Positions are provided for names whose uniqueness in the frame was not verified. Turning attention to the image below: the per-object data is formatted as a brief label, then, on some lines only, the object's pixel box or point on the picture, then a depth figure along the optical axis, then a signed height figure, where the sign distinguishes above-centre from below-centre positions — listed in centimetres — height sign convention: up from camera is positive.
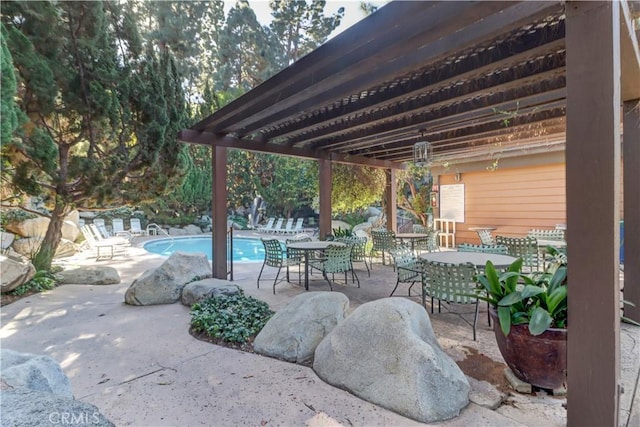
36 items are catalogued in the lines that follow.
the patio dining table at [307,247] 480 -60
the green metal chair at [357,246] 611 -76
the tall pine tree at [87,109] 468 +185
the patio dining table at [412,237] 602 -58
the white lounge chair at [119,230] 1151 -72
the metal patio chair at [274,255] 511 -75
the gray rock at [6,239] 761 -66
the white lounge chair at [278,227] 1578 -86
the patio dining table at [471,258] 330 -60
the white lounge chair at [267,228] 1602 -91
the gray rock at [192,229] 1531 -91
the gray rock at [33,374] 155 -86
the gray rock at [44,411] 115 -78
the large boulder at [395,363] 189 -106
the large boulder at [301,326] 269 -108
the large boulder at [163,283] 440 -107
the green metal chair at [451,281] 300 -74
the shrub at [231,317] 313 -121
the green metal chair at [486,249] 436 -60
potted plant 196 -76
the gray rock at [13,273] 446 -90
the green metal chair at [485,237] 632 -61
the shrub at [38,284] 473 -116
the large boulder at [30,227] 831 -38
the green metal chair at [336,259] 479 -79
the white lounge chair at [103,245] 834 -90
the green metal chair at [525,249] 475 -64
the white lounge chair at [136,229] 1369 -77
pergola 154 +125
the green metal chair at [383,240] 620 -65
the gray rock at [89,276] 555 -118
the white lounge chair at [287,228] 1566 -92
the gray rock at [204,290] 418 -110
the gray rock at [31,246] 796 -88
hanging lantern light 500 +92
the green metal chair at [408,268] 380 -76
